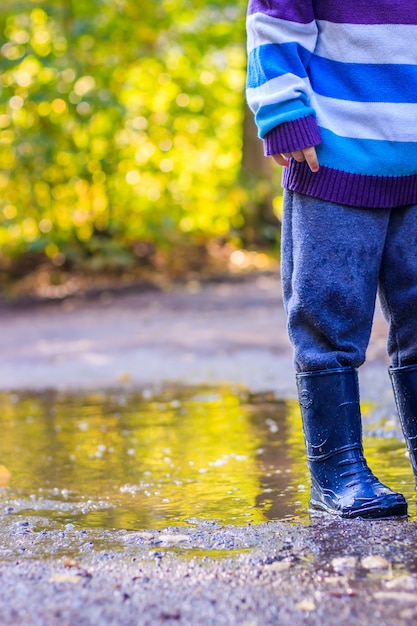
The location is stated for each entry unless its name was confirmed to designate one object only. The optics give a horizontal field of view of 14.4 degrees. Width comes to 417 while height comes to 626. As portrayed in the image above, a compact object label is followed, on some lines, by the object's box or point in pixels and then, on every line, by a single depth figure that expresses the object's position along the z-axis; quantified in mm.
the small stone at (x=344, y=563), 3608
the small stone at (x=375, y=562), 3611
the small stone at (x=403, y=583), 3364
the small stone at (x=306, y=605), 3176
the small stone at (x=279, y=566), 3618
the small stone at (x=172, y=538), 4215
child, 4549
